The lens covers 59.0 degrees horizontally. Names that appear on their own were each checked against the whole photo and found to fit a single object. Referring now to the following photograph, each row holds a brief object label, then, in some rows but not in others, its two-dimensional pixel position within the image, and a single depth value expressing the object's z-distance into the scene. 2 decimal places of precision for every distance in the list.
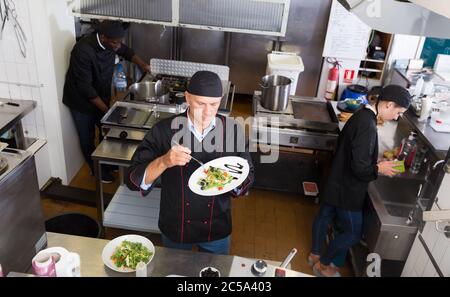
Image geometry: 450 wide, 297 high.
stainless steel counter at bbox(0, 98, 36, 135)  2.94
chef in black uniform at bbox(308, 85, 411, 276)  2.46
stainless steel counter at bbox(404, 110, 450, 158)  2.51
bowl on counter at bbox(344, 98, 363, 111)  3.57
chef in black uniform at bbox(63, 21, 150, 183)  3.22
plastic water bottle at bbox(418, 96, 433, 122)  2.88
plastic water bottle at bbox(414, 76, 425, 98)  3.57
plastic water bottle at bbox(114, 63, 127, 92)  3.78
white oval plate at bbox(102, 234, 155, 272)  1.69
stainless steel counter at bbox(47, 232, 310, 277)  1.70
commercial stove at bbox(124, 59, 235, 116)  3.37
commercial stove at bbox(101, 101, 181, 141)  2.95
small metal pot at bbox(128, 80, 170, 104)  3.25
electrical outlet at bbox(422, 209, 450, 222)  1.51
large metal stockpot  3.29
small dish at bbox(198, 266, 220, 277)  1.56
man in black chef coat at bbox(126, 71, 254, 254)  1.85
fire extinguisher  5.10
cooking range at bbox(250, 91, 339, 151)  3.28
